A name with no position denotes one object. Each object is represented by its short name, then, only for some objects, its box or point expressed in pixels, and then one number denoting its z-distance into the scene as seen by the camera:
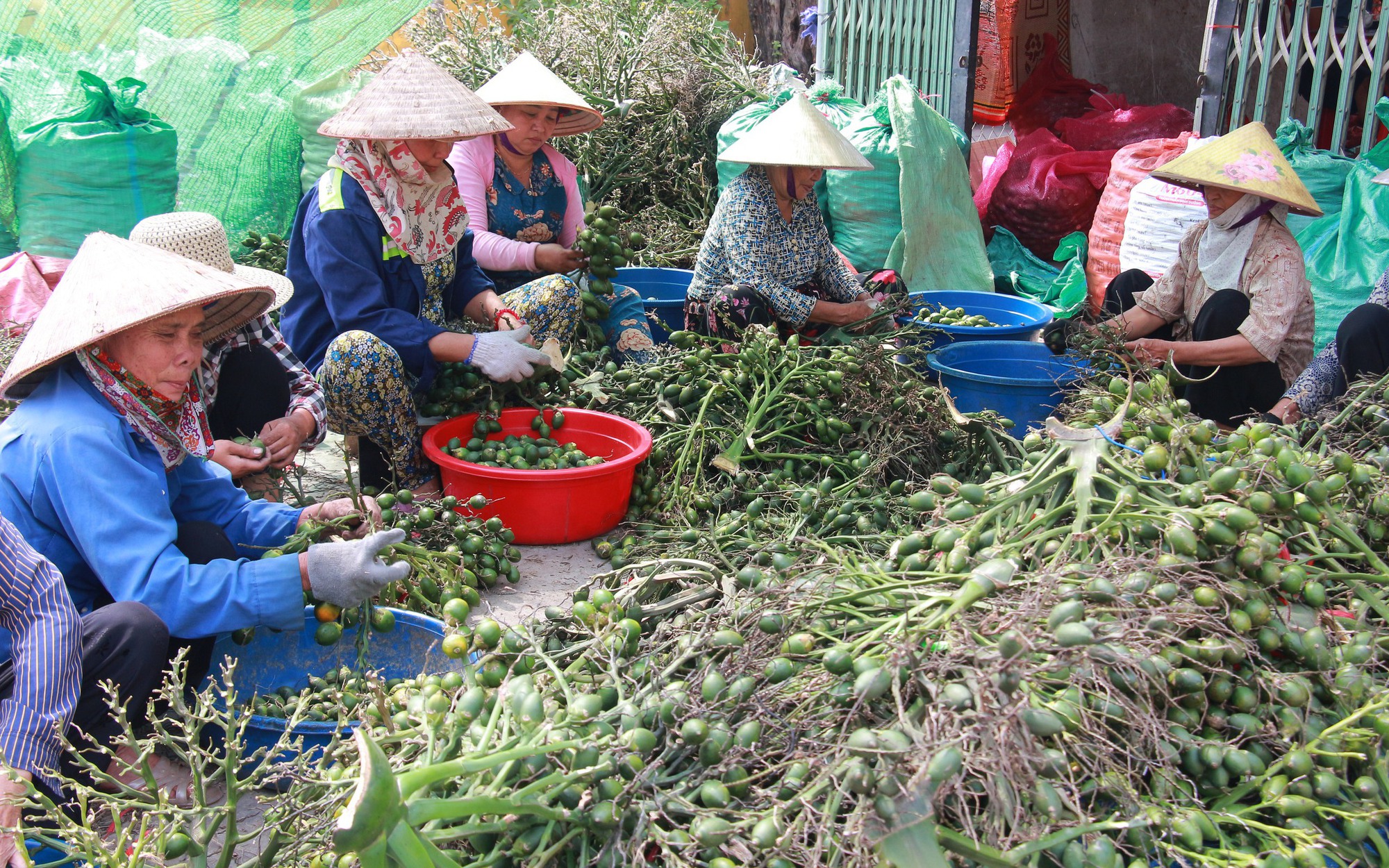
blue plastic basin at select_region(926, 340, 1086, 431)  3.39
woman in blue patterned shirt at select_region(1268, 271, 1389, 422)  3.14
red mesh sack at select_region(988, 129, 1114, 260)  5.48
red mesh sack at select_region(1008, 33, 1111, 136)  6.92
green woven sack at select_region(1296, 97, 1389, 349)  4.00
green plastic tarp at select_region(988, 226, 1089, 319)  5.18
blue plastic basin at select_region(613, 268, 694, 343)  4.84
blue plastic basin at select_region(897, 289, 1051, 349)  4.03
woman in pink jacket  3.82
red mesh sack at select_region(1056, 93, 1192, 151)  5.74
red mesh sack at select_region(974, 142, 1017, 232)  5.87
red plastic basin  2.95
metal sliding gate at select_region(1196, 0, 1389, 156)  4.86
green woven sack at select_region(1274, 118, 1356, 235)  4.39
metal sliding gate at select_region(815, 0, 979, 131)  5.99
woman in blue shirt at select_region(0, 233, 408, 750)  1.83
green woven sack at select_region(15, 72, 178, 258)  4.06
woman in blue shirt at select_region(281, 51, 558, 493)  3.01
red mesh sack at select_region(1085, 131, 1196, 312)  4.88
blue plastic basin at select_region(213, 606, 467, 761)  2.24
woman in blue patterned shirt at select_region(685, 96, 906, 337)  3.81
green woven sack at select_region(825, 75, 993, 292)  5.07
